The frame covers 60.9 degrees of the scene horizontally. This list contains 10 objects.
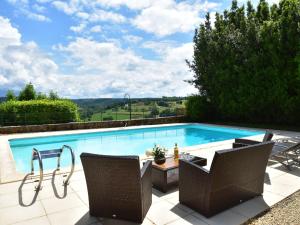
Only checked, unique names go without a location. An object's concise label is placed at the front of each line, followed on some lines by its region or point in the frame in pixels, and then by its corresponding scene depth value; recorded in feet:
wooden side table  15.39
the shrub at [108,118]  55.63
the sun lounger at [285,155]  19.51
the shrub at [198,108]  60.79
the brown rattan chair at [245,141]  19.47
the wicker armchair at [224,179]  11.80
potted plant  16.63
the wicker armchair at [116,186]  10.98
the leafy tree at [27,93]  61.53
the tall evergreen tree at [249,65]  46.42
